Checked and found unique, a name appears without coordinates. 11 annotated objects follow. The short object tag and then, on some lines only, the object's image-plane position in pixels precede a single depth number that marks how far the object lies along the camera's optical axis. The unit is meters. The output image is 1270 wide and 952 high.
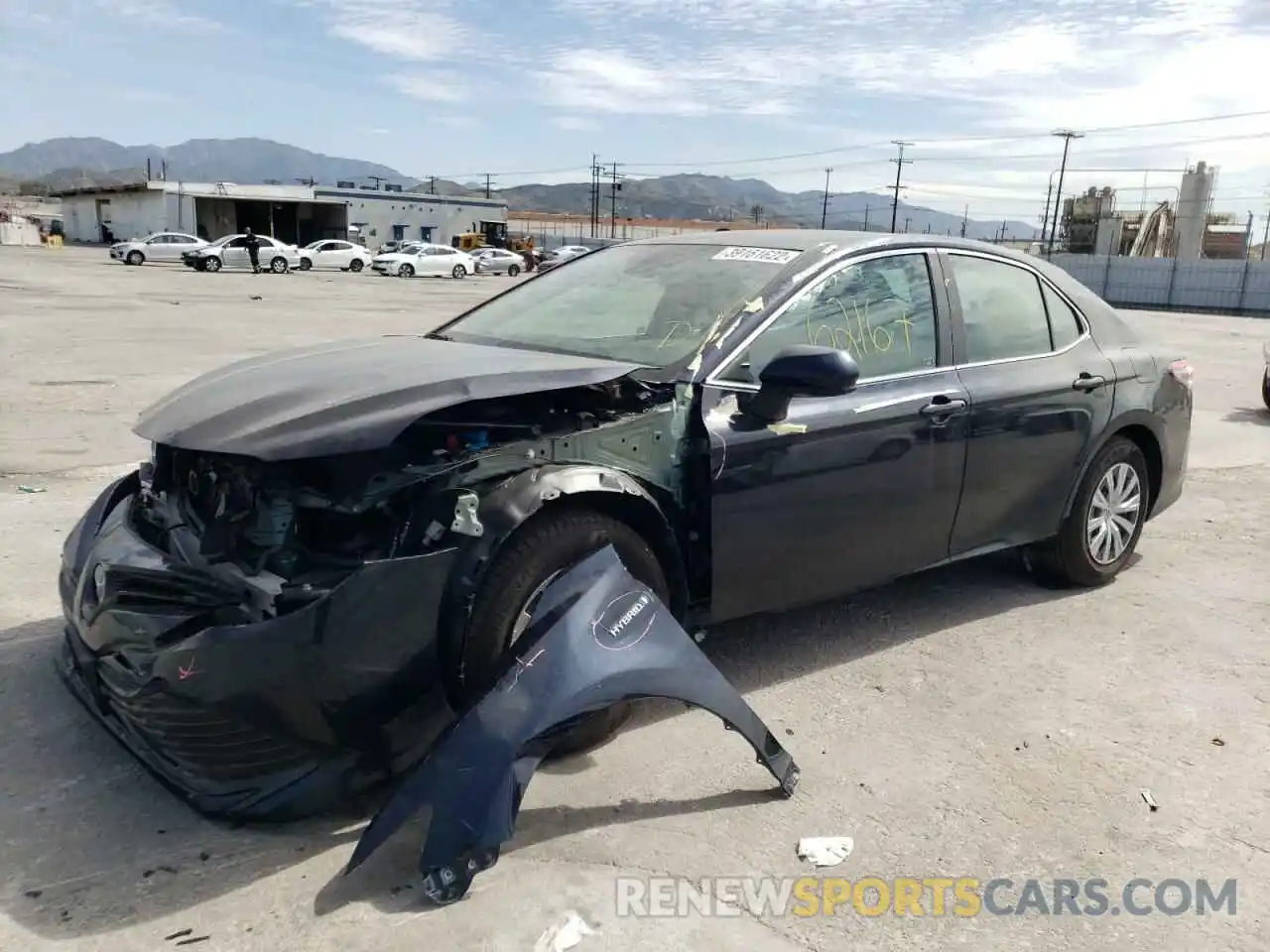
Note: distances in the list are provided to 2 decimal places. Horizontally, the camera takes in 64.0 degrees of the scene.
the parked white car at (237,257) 39.22
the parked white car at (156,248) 41.75
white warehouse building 61.28
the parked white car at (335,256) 42.97
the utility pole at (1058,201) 59.37
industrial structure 58.47
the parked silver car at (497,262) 49.81
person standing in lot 38.44
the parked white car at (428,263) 42.41
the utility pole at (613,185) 77.81
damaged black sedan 2.74
